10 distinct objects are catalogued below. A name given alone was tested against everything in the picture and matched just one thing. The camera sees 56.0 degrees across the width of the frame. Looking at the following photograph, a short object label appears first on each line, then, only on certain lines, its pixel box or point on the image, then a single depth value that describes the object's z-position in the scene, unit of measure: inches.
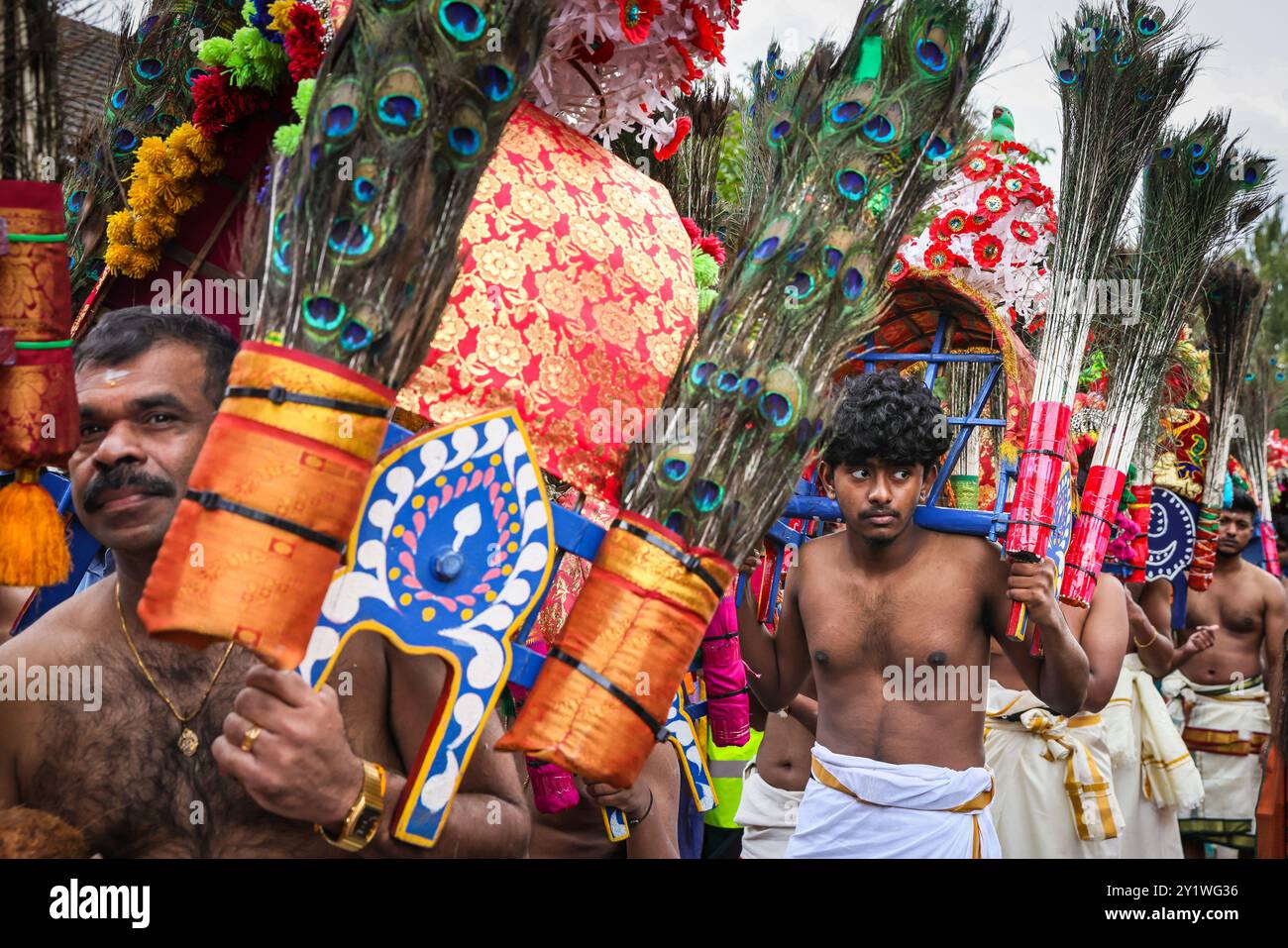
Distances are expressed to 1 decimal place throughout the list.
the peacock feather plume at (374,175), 70.3
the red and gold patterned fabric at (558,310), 92.5
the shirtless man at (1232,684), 308.5
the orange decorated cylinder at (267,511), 66.7
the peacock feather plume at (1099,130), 141.7
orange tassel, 82.4
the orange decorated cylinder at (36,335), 77.0
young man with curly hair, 155.6
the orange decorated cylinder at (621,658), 78.7
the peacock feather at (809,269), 85.0
